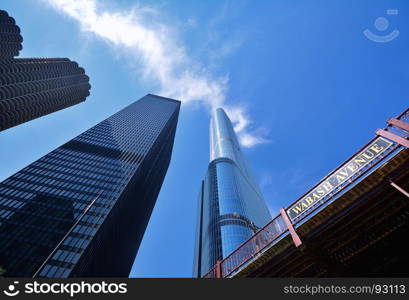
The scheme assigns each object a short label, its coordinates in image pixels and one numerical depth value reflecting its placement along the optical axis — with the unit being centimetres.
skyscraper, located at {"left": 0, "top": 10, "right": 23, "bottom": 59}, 10475
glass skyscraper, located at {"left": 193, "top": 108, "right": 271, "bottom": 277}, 11050
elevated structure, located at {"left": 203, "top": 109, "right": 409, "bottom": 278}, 830
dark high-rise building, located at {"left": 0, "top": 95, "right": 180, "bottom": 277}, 5800
